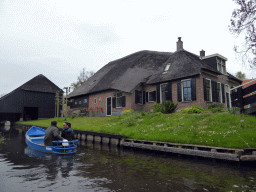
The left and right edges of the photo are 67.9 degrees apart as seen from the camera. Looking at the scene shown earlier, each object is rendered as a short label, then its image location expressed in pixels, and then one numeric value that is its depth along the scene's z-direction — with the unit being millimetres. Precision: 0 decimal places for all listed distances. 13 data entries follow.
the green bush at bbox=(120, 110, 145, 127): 13922
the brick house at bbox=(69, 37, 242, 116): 17516
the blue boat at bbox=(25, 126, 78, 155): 9180
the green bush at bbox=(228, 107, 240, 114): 11086
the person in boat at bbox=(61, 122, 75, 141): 10039
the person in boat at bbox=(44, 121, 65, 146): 9381
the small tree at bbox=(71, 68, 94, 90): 49469
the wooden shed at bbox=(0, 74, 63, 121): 33281
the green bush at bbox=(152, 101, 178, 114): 16094
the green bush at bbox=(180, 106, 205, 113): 14404
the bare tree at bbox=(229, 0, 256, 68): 8234
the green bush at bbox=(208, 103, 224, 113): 16953
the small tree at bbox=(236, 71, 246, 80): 40631
